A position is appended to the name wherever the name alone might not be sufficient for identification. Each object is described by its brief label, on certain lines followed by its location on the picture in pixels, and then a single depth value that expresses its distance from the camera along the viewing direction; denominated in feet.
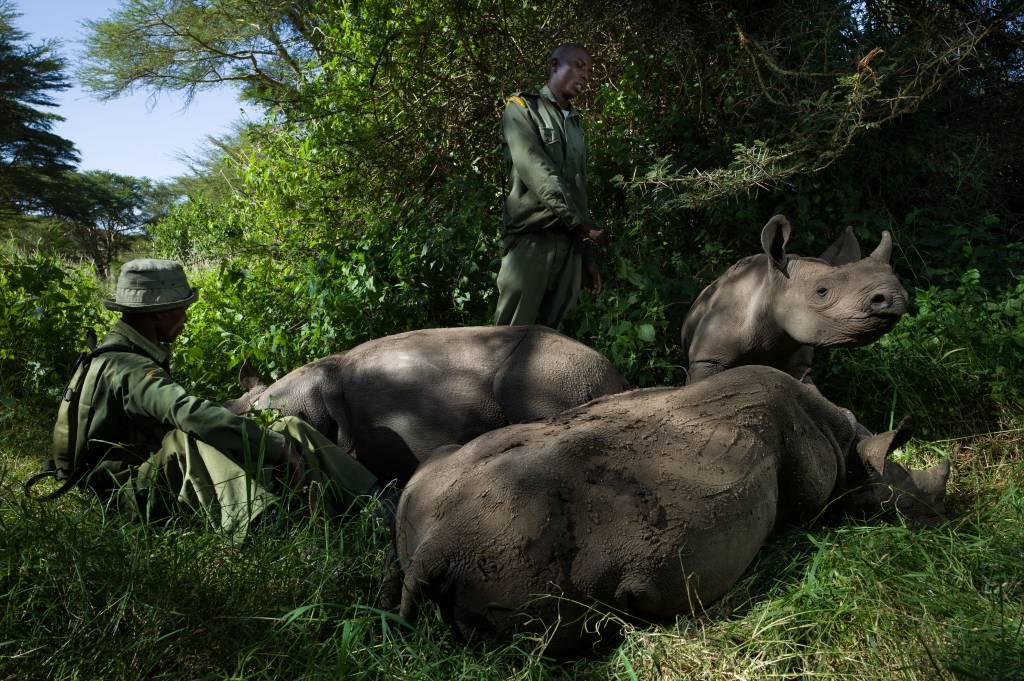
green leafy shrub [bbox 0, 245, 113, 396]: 20.38
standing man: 17.53
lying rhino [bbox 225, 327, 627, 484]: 13.93
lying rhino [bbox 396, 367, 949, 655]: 8.86
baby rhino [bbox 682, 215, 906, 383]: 13.83
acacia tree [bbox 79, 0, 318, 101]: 72.69
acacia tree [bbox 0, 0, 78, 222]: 86.02
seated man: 11.44
